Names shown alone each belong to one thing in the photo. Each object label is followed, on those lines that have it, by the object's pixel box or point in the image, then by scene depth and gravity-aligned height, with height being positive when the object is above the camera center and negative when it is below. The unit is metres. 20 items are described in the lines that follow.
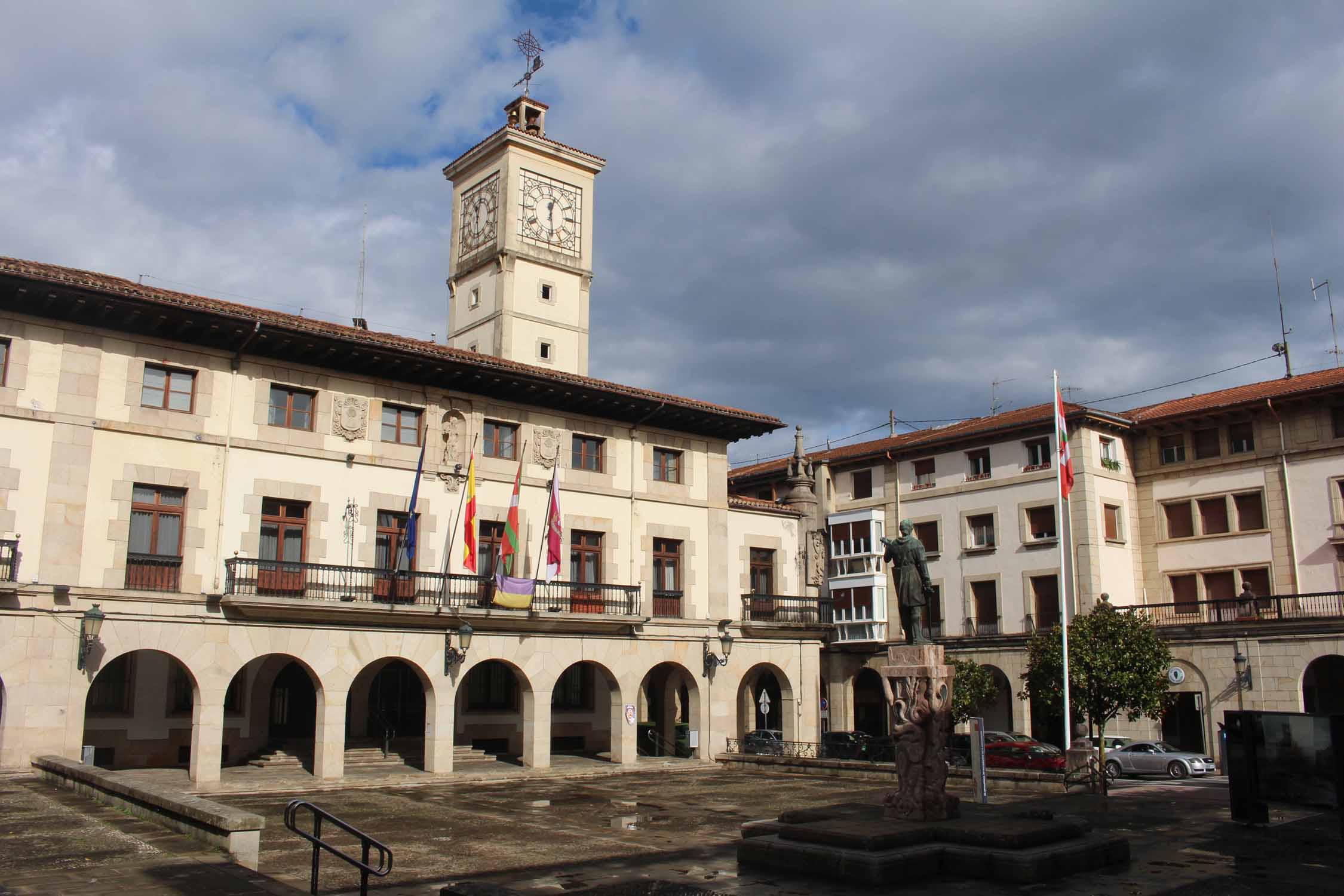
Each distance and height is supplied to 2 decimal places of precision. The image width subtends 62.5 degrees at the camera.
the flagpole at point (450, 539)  29.83 +3.17
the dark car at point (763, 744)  34.16 -2.65
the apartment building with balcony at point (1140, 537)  36.72 +4.39
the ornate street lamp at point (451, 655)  28.95 +0.09
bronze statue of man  18.11 +1.24
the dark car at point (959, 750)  29.94 -2.65
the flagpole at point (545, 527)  30.92 +3.66
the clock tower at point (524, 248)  41.94 +15.78
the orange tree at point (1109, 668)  33.12 -0.30
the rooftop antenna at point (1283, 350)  43.09 +11.93
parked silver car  33.03 -3.09
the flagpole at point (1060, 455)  26.87 +4.89
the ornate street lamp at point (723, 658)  34.00 +0.05
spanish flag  28.56 +3.42
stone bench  13.05 -2.01
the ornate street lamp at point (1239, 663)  36.16 -0.18
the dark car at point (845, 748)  33.03 -2.66
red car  30.33 -2.72
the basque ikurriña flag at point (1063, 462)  26.94 +4.71
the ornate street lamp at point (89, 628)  23.38 +0.63
